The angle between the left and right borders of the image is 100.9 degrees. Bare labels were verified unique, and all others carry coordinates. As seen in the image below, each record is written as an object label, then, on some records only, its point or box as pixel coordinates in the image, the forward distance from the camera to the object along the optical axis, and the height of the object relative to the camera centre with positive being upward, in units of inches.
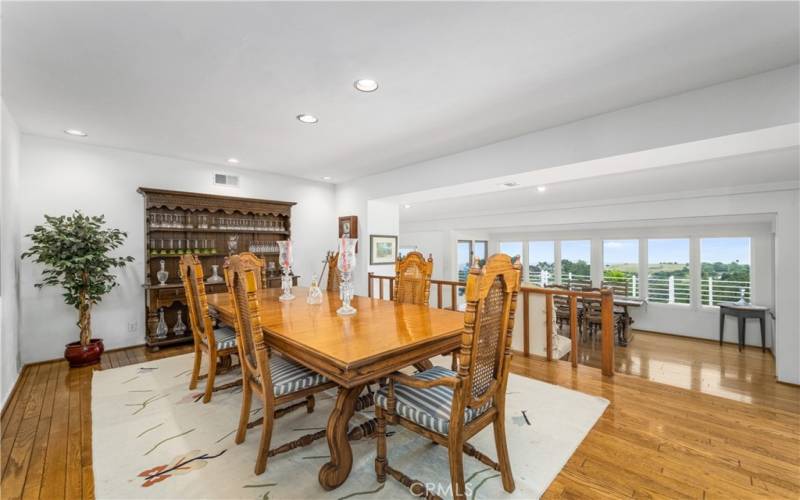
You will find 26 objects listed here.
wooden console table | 233.9 -45.9
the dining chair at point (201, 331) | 101.3 -26.9
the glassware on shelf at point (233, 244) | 188.9 +3.3
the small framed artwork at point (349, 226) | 218.8 +15.9
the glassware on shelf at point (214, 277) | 176.3 -14.9
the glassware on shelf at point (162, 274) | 162.6 -12.2
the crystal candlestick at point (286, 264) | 125.6 -5.5
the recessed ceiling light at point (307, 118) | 118.8 +48.0
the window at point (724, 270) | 253.0 -16.6
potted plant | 129.7 -4.7
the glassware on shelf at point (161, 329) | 162.7 -38.9
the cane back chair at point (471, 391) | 54.3 -26.2
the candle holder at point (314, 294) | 115.1 -15.7
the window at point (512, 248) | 380.6 +1.4
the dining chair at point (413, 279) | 113.1 -10.5
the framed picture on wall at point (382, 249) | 216.2 +0.3
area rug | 66.3 -47.7
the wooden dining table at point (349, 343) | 58.4 -18.6
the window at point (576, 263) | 326.3 -14.4
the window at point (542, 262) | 354.6 -14.2
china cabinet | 163.5 +8.8
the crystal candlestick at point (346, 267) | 95.5 -5.2
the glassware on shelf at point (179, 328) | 169.2 -40.1
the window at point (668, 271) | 277.4 -19.5
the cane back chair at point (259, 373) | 69.5 -29.0
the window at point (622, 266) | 302.2 -16.0
